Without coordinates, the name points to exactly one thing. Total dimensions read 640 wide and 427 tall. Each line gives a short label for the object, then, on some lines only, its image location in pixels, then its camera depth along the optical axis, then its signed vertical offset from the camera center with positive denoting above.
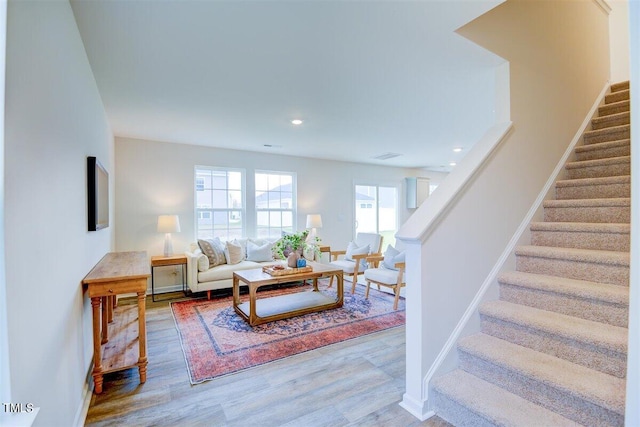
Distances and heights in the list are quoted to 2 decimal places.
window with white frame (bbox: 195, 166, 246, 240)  5.27 +0.14
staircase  1.51 -0.68
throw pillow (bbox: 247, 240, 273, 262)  5.00 -0.70
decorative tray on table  3.66 -0.73
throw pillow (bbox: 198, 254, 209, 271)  4.32 -0.74
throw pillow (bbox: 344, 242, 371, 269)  4.81 -0.65
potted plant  3.94 -0.45
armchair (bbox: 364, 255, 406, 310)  3.80 -0.87
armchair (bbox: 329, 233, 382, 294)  4.57 -0.67
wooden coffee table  3.39 -1.18
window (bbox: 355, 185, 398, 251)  7.20 +0.01
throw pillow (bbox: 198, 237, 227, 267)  4.57 -0.61
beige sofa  4.28 -0.90
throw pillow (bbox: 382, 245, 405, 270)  3.94 -0.62
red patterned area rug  2.57 -1.25
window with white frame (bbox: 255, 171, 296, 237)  5.80 +0.15
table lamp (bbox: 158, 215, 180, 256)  4.50 -0.24
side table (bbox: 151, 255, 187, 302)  4.32 -0.72
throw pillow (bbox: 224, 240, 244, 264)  4.74 -0.66
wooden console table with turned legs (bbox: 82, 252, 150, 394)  2.11 -0.68
